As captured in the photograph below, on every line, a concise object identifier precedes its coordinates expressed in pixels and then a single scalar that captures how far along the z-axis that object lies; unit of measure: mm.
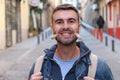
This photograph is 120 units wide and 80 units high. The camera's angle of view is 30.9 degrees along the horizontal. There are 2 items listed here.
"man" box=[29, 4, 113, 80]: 1430
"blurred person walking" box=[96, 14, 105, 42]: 13519
